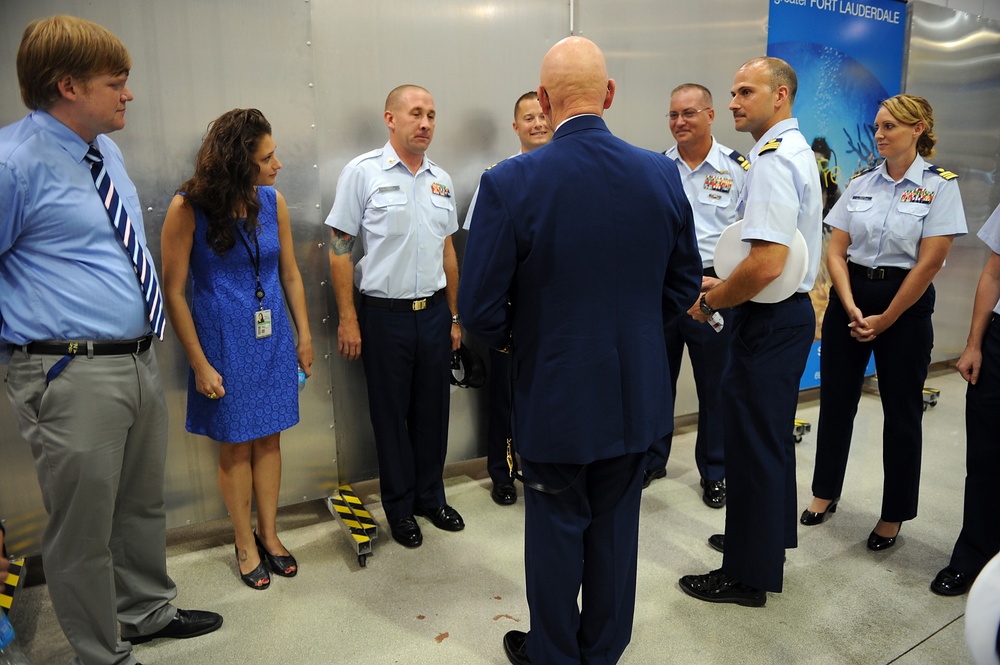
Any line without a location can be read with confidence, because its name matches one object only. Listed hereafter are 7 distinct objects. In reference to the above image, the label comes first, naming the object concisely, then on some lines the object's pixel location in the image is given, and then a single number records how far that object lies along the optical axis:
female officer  2.94
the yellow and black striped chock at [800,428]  4.40
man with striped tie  1.86
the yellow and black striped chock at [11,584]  2.49
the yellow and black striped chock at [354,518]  2.97
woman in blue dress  2.52
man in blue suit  1.73
